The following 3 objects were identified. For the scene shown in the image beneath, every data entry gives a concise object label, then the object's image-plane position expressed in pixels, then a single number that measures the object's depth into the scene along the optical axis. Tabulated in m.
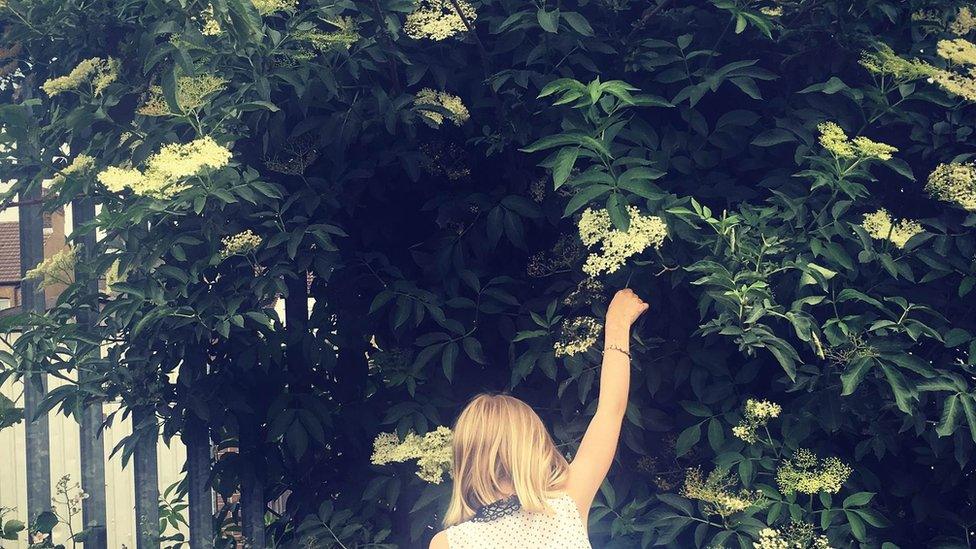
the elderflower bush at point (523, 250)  2.74
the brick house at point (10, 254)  6.50
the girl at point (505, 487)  2.32
